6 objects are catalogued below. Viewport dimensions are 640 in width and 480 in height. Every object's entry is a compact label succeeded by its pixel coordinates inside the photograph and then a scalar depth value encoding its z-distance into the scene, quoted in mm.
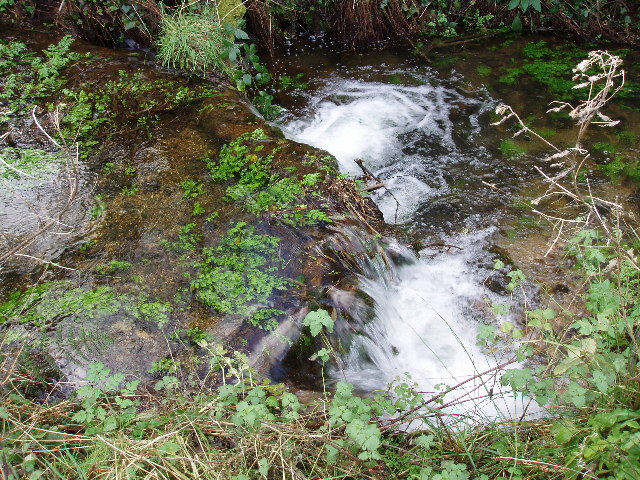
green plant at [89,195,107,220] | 3754
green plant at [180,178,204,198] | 3908
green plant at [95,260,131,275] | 3321
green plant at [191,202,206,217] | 3750
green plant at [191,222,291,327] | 3134
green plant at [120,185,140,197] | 3921
